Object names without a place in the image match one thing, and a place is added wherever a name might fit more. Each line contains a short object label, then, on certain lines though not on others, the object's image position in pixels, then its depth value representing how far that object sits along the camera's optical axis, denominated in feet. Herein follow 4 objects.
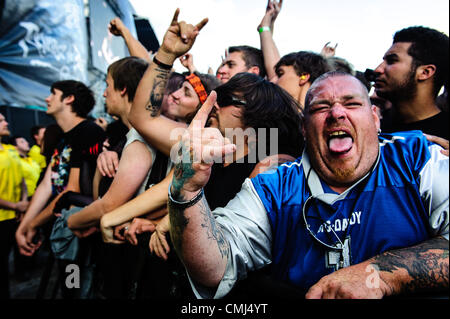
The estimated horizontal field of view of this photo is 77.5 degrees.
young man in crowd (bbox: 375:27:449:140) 7.15
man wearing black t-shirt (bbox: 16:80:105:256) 9.10
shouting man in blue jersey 3.53
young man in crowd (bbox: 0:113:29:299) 11.18
